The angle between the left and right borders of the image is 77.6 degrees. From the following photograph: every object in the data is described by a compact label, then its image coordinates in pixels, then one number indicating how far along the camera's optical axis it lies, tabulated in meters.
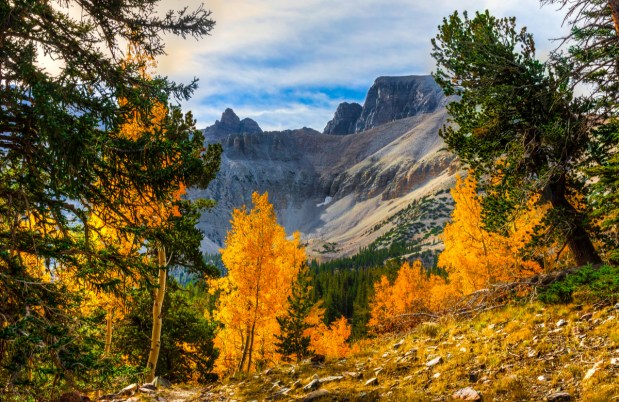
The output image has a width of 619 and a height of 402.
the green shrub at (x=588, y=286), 8.39
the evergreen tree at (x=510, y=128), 12.37
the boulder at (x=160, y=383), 12.73
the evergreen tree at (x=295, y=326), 22.97
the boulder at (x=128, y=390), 10.75
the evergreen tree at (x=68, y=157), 5.46
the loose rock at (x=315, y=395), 7.87
